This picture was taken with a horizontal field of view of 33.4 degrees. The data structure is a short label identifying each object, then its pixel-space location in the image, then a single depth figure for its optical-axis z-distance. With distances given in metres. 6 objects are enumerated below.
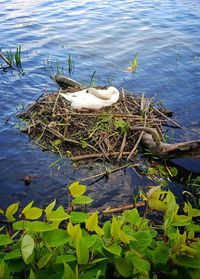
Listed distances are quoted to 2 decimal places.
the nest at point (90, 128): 5.57
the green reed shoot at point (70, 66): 9.23
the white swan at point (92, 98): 6.17
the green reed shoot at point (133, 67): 9.26
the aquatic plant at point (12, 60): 9.34
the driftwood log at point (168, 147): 5.06
